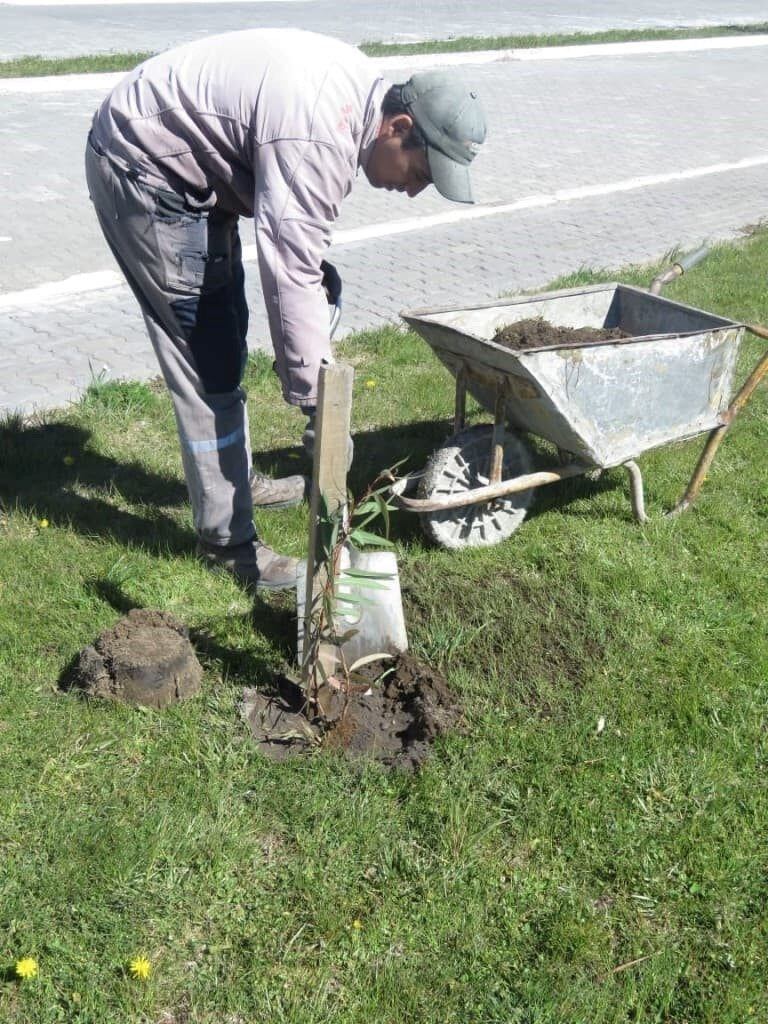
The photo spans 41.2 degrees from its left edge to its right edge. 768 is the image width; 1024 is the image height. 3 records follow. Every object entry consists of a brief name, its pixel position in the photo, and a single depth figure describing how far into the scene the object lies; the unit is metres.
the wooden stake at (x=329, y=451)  2.63
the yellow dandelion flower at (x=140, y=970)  2.42
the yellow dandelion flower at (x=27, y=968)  2.39
